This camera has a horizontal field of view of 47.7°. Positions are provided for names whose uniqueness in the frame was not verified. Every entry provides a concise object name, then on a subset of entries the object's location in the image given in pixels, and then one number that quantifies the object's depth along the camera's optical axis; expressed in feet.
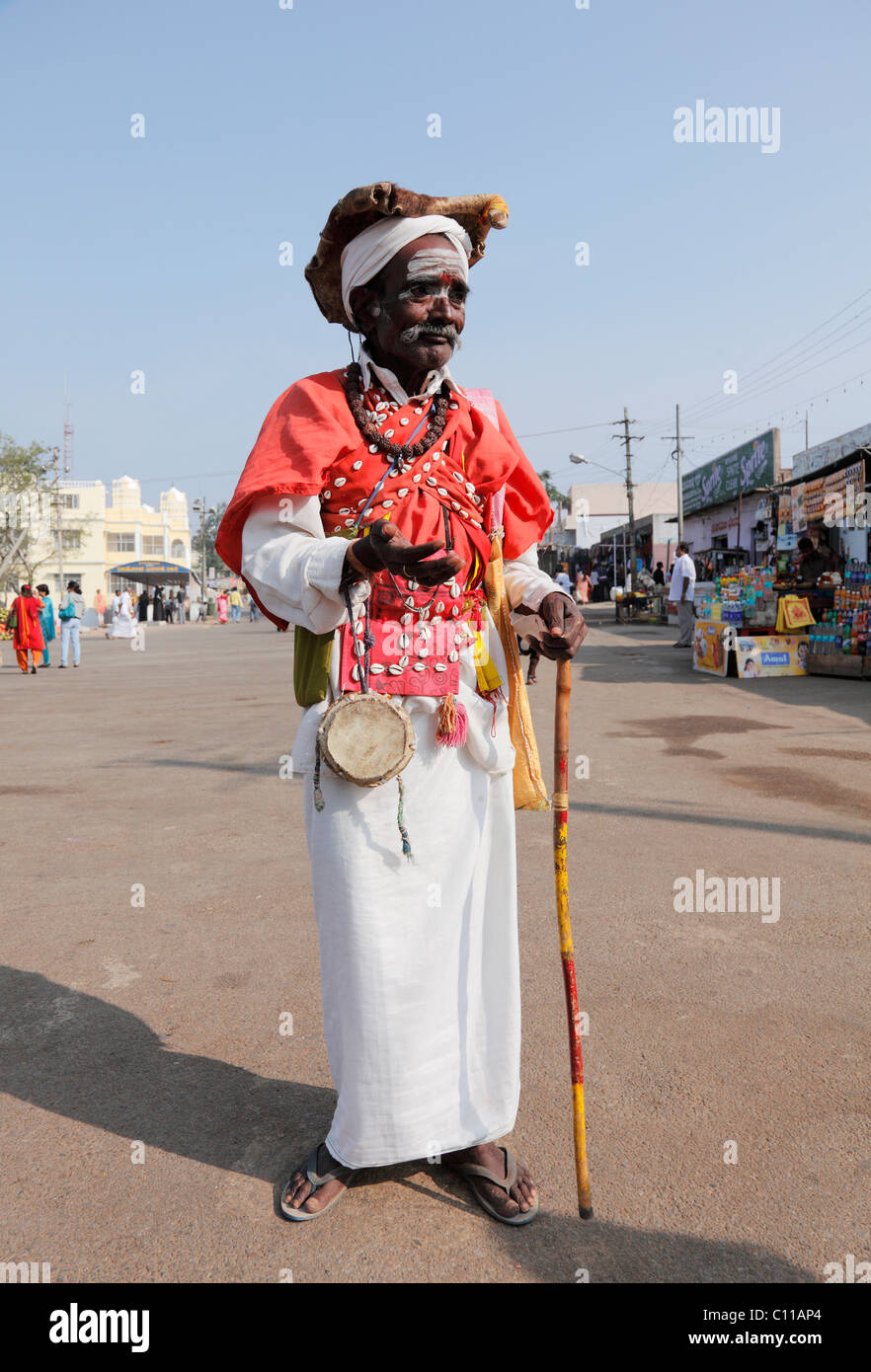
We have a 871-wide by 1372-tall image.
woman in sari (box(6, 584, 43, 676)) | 56.03
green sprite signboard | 90.79
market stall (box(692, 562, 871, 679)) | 39.60
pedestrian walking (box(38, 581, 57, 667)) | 67.67
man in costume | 7.02
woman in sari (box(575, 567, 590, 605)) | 111.65
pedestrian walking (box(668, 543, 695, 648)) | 57.93
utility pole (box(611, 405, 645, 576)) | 137.03
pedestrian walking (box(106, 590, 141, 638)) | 102.68
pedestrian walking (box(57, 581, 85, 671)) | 61.62
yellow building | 205.77
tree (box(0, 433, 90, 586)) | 144.66
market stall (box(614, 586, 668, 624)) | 96.63
